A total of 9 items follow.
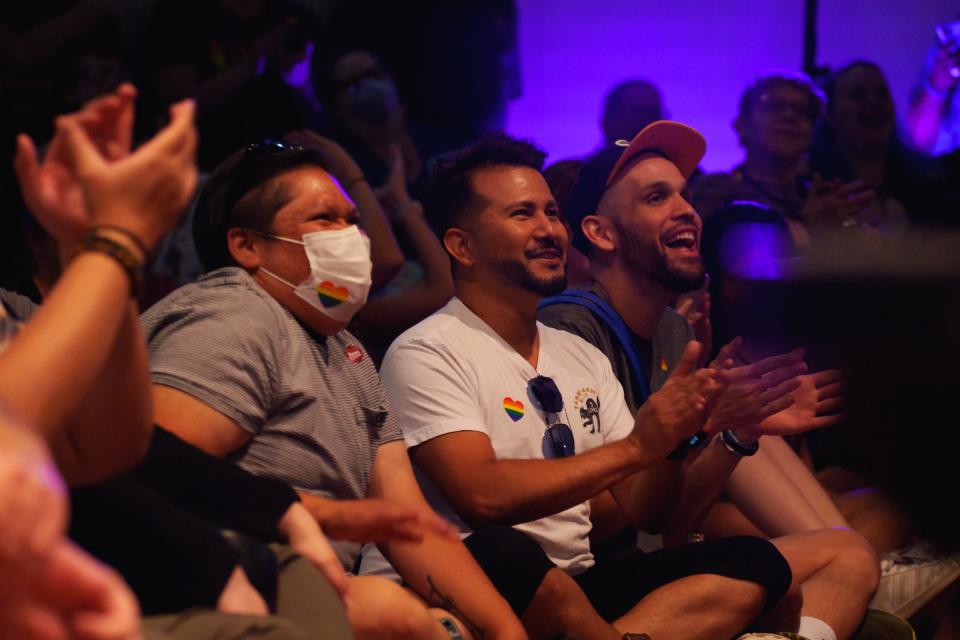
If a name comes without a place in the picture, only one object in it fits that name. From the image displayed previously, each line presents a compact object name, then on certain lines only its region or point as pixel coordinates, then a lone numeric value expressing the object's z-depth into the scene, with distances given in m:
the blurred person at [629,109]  10.06
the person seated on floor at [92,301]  2.89
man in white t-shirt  5.73
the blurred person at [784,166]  9.60
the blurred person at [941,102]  12.05
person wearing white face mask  4.42
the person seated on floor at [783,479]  7.57
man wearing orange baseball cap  6.38
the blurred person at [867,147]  11.04
